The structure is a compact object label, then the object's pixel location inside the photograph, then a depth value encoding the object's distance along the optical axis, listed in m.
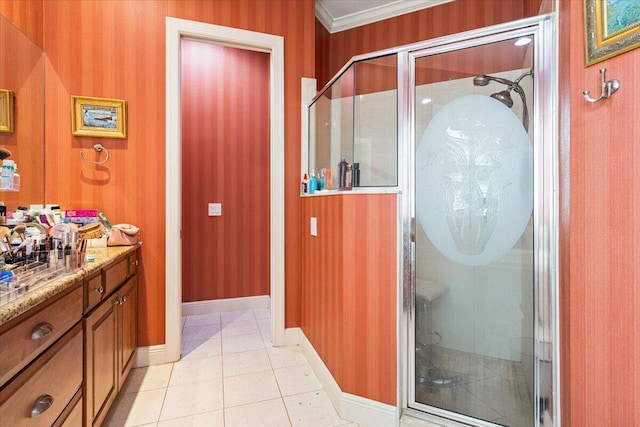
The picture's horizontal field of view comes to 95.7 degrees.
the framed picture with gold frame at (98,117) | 2.02
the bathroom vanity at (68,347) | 0.84
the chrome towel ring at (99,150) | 2.05
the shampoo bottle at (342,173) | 1.91
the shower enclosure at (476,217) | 1.39
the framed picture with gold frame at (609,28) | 0.95
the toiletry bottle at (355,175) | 1.83
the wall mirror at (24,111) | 1.64
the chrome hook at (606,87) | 1.03
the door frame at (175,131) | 2.19
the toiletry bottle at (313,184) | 2.26
